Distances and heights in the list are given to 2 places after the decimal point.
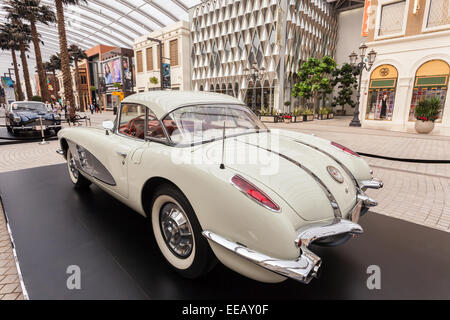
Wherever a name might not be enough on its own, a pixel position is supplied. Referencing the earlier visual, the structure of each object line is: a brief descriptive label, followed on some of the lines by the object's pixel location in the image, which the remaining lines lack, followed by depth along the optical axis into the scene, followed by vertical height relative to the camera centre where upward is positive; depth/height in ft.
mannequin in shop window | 48.32 +1.11
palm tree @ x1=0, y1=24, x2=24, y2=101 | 92.52 +28.68
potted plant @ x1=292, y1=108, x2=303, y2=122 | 67.97 -1.02
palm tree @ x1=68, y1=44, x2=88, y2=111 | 130.72 +32.41
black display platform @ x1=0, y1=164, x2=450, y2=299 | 5.85 -4.41
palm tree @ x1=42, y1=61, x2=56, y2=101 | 172.73 +33.10
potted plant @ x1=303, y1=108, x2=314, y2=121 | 71.65 -0.93
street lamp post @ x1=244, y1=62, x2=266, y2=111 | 90.63 +14.24
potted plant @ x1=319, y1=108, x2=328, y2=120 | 80.67 -0.64
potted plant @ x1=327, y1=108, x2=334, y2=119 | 84.70 -1.02
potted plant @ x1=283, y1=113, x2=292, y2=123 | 65.88 -1.69
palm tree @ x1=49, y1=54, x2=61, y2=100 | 160.43 +33.54
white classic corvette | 4.61 -1.76
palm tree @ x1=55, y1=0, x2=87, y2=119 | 46.06 +10.58
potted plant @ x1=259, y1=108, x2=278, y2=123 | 68.50 -0.96
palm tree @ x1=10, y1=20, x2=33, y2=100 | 81.92 +26.60
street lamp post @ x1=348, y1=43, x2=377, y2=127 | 46.77 +10.03
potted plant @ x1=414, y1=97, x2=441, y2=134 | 39.47 -0.07
